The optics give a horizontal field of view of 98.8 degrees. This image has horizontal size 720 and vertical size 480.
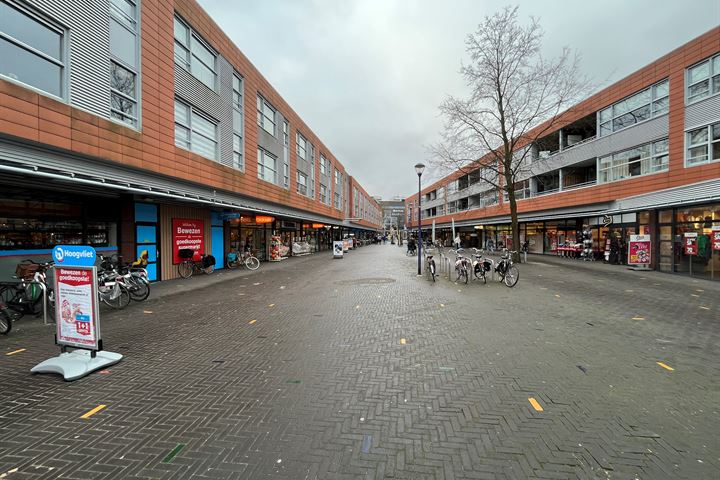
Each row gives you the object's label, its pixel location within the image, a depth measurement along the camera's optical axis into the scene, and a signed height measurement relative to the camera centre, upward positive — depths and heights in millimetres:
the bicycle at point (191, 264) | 13805 -1266
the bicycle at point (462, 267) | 12438 -1273
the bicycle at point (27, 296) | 6844 -1352
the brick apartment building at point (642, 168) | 14516 +4403
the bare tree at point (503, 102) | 18875 +8444
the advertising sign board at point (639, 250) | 16228 -822
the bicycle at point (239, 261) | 17594 -1433
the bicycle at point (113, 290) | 7859 -1378
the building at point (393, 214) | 158788 +11821
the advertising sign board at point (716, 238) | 12609 -150
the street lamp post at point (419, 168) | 15421 +3402
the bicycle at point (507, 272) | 11312 -1385
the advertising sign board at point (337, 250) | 26594 -1200
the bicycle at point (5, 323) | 5848 -1634
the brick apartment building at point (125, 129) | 7453 +3508
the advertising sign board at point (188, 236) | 13703 +37
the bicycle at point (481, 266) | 12627 -1277
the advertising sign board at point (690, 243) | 13726 -384
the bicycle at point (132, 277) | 8625 -1136
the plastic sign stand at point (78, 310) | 4426 -1065
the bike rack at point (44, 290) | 6635 -1181
